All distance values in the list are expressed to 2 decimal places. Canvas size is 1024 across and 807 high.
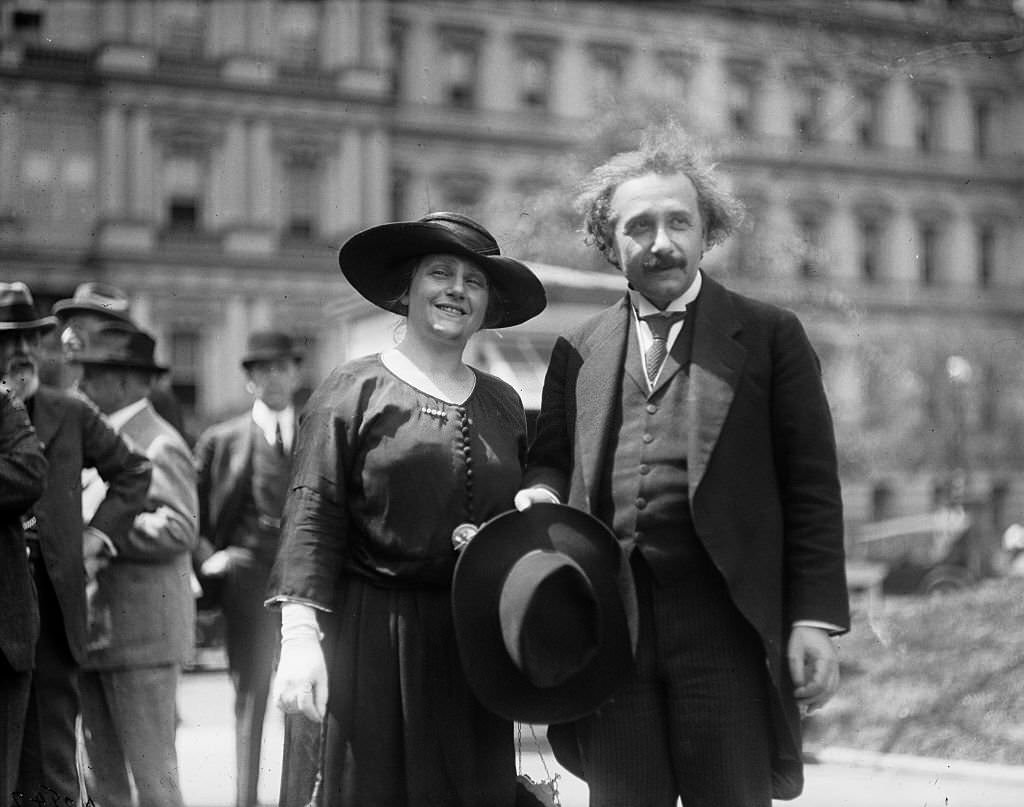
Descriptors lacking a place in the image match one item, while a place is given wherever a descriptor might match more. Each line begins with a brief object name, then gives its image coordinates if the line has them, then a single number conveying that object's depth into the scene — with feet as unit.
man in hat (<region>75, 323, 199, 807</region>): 17.25
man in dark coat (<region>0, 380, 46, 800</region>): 13.98
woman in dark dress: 11.34
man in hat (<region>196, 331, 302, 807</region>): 21.27
